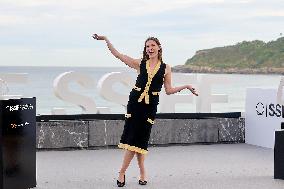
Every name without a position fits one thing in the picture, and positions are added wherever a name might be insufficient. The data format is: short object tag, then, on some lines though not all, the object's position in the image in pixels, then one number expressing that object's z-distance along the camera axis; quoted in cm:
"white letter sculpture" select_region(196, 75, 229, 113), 1277
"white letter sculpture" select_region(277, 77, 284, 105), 1148
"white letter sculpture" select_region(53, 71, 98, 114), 1183
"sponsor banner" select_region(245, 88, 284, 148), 1184
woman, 789
